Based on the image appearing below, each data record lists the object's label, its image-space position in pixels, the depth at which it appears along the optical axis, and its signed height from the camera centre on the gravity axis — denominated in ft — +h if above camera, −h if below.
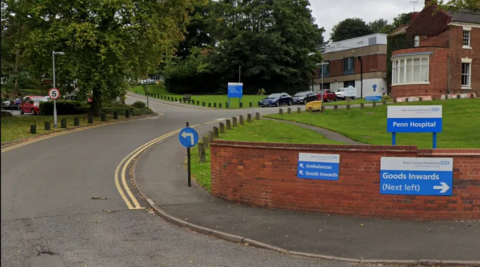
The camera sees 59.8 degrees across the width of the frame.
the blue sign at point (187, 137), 38.63 -2.70
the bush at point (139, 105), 124.36 +0.82
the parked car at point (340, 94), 178.20 +6.01
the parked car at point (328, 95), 170.79 +5.26
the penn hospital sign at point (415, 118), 39.27 -0.96
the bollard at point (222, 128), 69.46 -3.37
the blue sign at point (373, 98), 126.11 +3.10
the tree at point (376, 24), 337.93 +69.36
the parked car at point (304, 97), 163.22 +4.32
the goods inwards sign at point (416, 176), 27.22 -4.48
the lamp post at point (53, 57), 81.62 +9.93
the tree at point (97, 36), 85.92 +15.32
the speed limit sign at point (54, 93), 80.28 +2.79
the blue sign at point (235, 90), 158.10 +6.80
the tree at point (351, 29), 318.04 +60.55
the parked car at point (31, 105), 125.87 +0.77
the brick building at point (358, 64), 215.20 +24.08
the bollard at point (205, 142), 53.81 -4.45
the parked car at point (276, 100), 155.22 +2.96
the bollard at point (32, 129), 72.06 -3.71
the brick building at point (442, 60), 143.84 +16.90
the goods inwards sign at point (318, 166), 29.04 -4.11
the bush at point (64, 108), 116.16 -0.13
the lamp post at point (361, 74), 210.79 +17.05
